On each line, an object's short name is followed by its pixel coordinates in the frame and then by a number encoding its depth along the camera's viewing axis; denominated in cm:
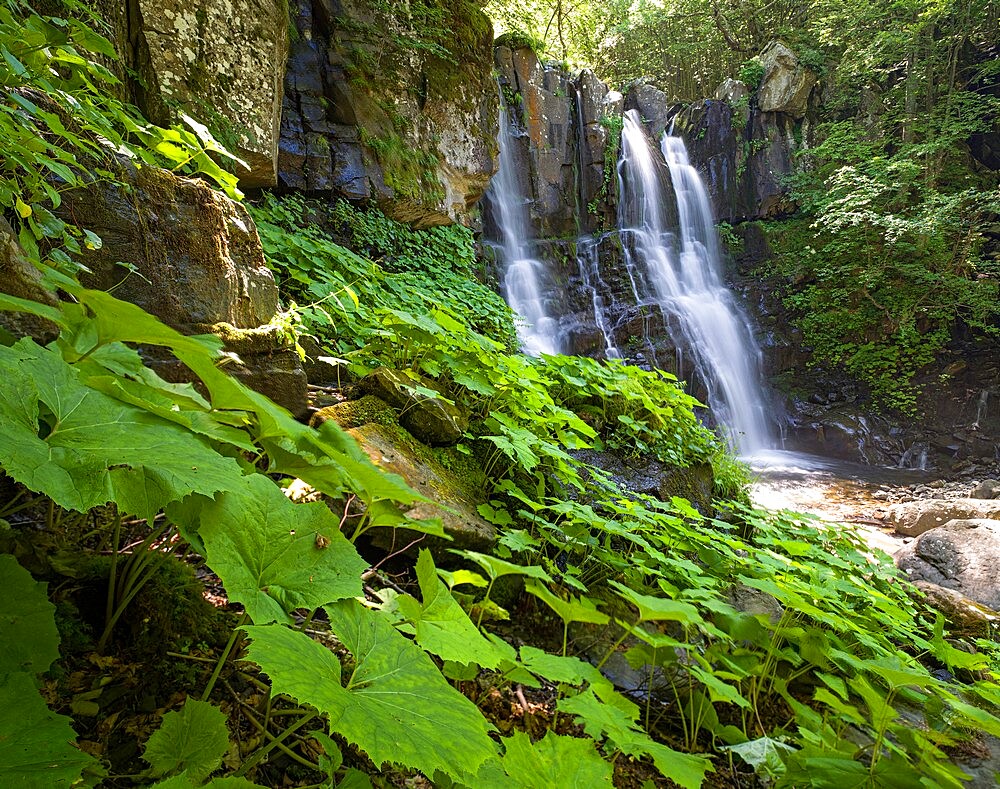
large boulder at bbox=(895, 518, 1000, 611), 460
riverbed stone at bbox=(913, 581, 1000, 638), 352
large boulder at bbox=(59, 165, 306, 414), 204
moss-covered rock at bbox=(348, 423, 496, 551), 200
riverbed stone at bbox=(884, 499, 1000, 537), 625
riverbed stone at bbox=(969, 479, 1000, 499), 810
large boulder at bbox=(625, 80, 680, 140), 1546
